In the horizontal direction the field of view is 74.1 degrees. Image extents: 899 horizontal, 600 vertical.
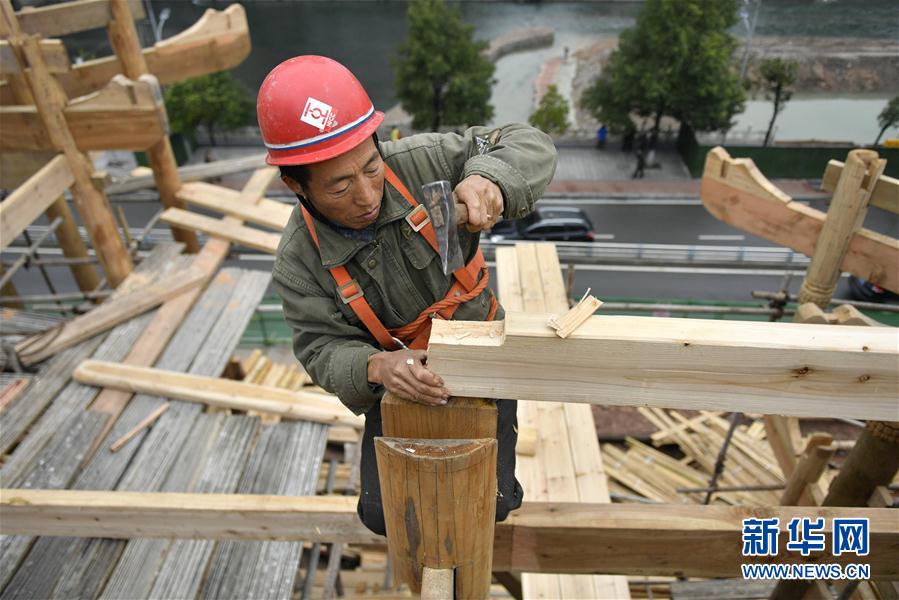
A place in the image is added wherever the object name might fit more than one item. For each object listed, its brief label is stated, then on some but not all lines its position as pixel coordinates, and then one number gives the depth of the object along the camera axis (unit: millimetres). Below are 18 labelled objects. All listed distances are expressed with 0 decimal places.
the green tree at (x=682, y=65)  21906
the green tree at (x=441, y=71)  24266
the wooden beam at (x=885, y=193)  4547
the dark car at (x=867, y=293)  16512
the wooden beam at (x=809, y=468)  4750
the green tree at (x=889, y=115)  12321
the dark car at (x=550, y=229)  19250
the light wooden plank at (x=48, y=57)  5855
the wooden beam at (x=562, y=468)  4074
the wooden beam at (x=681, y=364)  1789
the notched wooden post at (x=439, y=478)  2133
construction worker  2115
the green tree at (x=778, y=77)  20125
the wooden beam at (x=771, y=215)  4689
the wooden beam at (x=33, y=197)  5504
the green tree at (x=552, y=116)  24750
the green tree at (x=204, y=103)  26031
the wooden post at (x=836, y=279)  4086
